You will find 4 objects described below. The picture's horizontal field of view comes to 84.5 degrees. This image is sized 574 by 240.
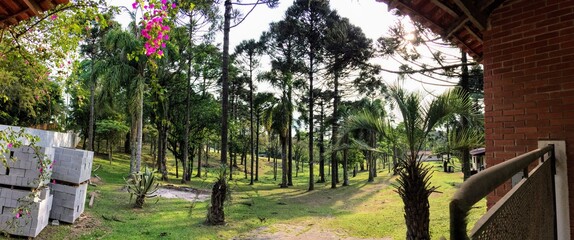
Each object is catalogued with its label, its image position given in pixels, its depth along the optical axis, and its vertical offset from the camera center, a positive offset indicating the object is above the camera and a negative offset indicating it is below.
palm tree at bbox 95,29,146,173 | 14.97 +3.54
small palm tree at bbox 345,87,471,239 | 5.64 -0.12
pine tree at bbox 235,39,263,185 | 24.33 +7.55
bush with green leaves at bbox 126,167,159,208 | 9.88 -1.27
